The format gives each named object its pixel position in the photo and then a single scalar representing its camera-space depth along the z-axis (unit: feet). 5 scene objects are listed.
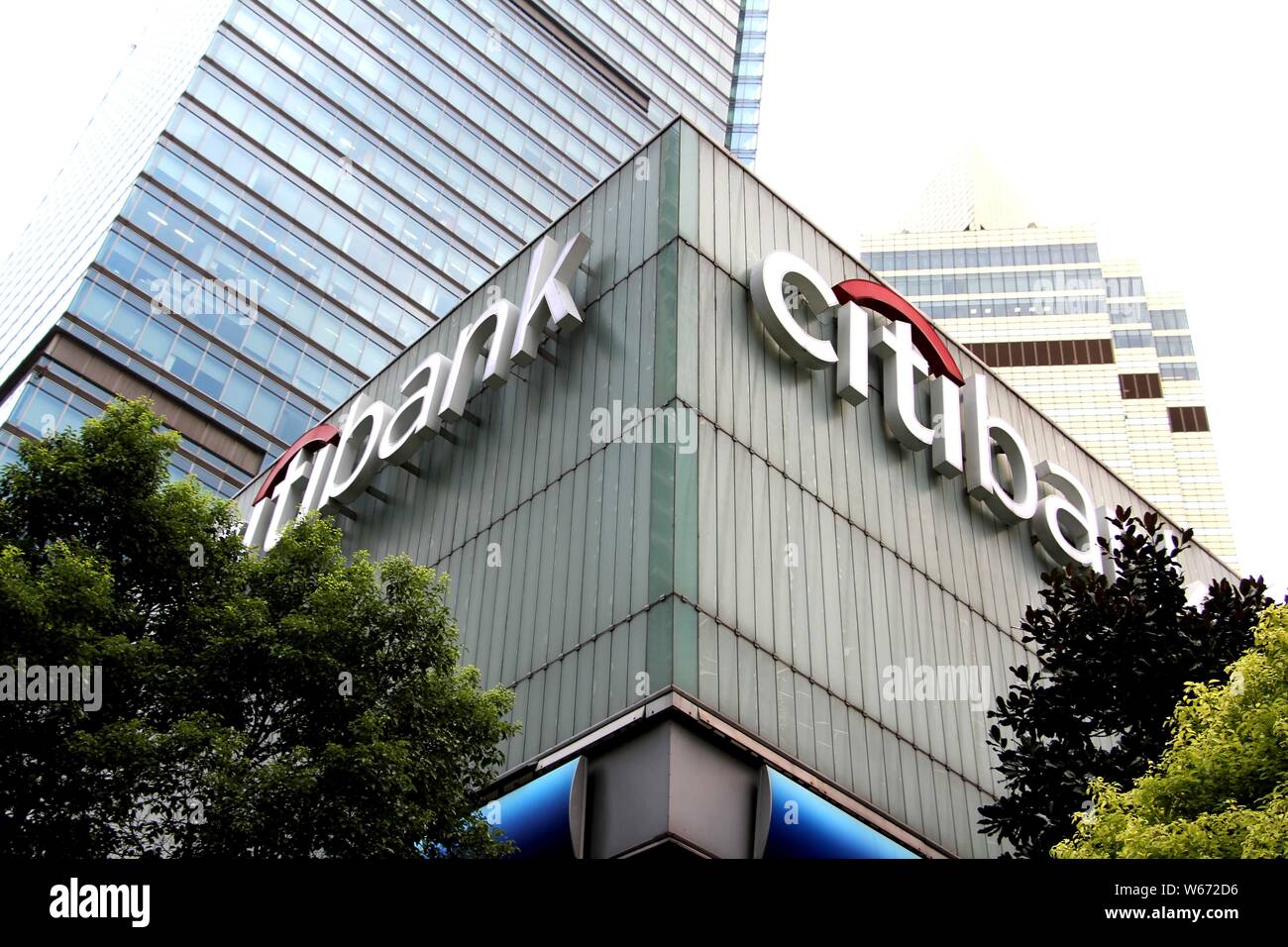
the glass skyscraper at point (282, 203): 166.09
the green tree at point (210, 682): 42.24
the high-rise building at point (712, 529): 57.41
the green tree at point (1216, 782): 36.83
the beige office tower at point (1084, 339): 344.08
